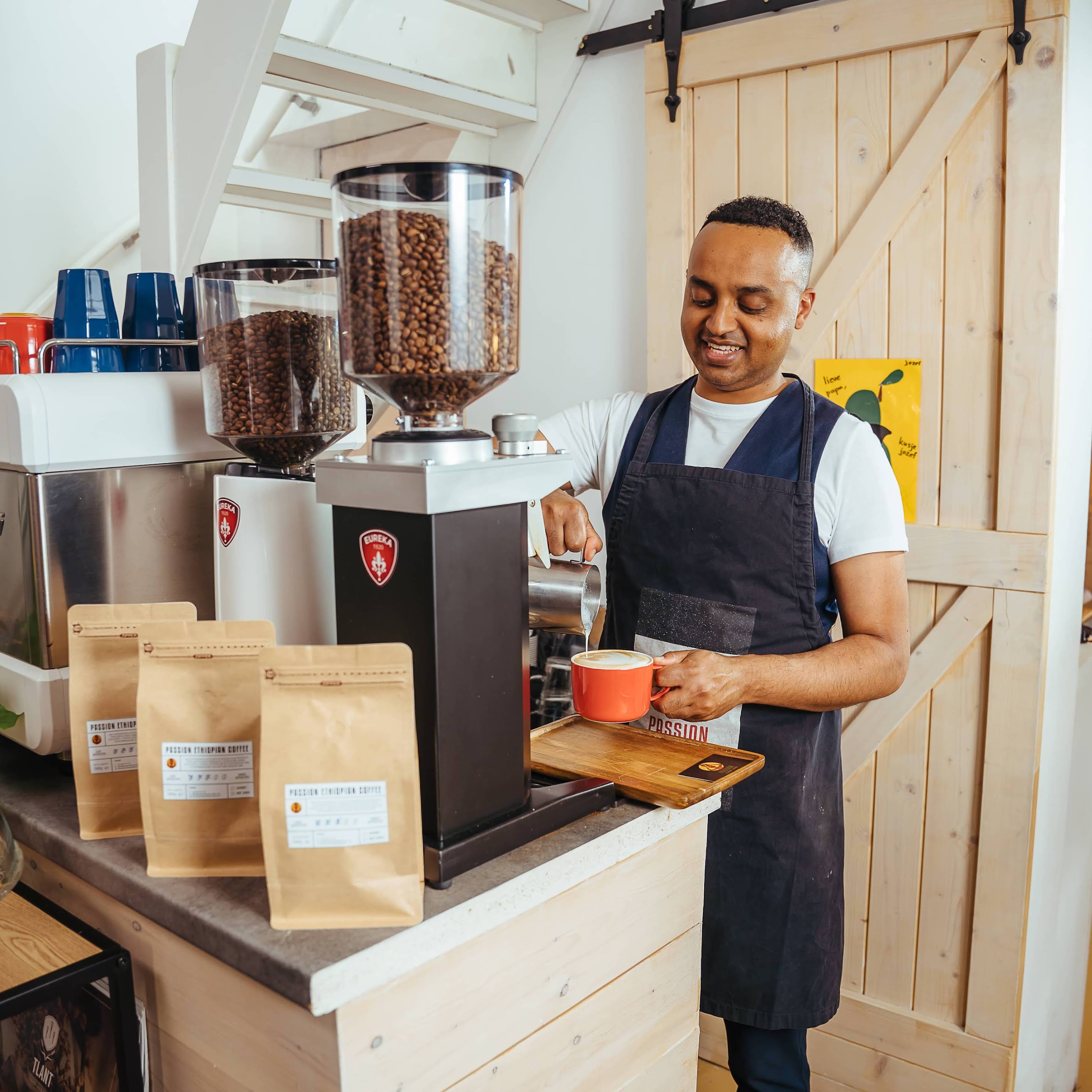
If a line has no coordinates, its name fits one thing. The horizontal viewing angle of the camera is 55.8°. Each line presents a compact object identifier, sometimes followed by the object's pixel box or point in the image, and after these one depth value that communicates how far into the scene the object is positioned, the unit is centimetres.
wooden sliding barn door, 195
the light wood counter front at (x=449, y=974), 80
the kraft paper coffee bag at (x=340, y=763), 80
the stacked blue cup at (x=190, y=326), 143
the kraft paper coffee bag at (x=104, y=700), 98
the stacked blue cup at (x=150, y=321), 138
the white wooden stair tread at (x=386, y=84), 200
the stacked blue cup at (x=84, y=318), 132
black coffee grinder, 87
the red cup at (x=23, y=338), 145
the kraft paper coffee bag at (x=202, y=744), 89
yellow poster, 210
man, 159
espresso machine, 116
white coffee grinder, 107
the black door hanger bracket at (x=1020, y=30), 186
